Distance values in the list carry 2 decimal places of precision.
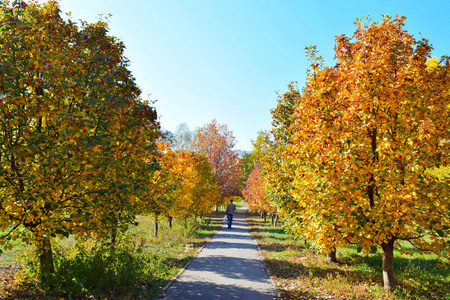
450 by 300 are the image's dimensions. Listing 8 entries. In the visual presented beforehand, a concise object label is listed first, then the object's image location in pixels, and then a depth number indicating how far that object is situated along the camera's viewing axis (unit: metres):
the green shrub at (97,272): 6.07
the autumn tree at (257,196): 23.44
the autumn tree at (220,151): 38.72
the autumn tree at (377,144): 5.55
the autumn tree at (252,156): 53.57
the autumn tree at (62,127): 4.82
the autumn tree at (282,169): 10.95
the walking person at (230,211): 22.08
